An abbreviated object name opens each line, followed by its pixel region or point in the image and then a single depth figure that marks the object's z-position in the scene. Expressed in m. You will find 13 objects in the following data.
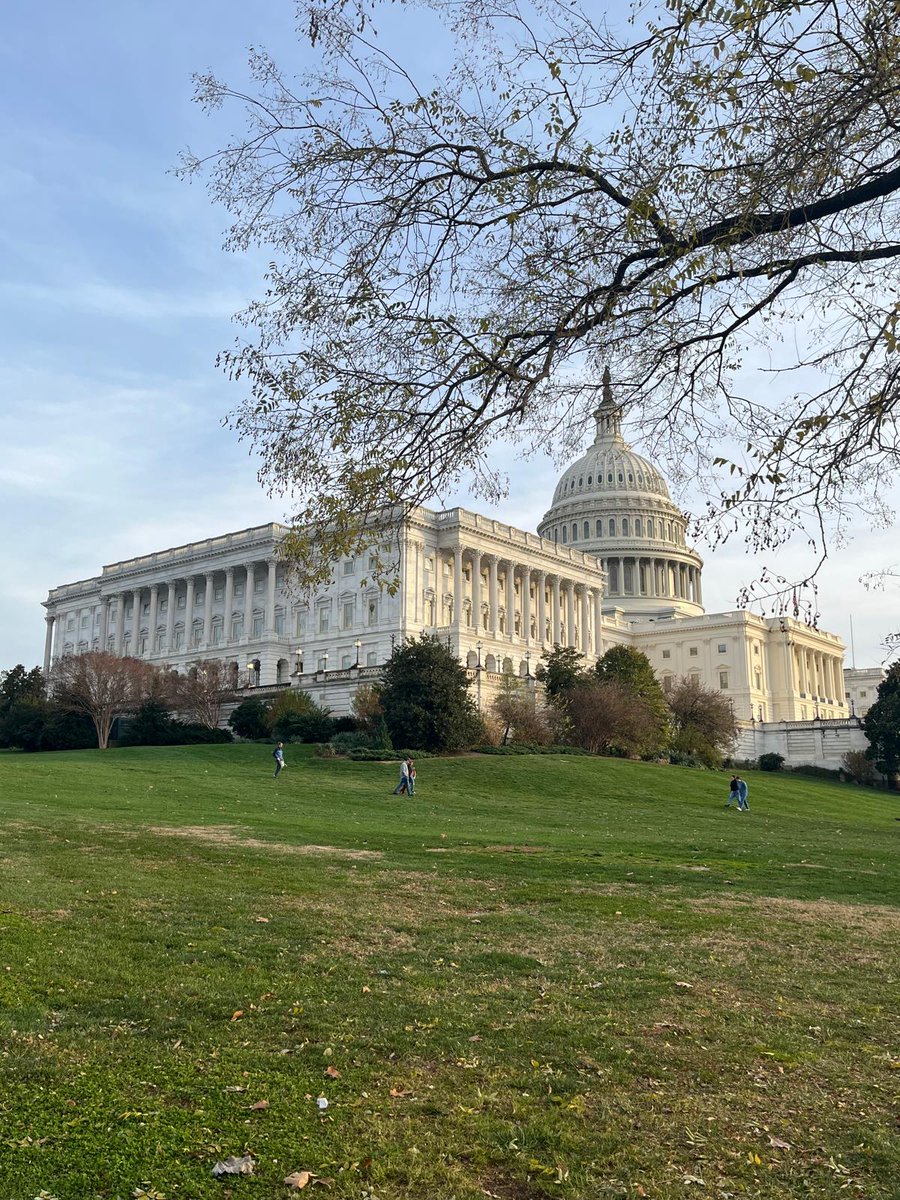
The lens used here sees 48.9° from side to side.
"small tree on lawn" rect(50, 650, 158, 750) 70.25
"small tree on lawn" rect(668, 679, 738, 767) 72.50
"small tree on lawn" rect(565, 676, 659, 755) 63.44
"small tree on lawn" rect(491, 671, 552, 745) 63.53
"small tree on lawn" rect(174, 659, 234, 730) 77.38
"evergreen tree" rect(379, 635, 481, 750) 57.59
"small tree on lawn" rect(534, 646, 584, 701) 68.25
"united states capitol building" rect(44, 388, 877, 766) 92.56
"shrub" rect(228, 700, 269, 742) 71.44
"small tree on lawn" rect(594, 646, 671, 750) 66.06
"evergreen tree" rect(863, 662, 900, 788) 80.56
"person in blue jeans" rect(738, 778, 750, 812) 43.81
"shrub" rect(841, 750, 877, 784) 83.50
